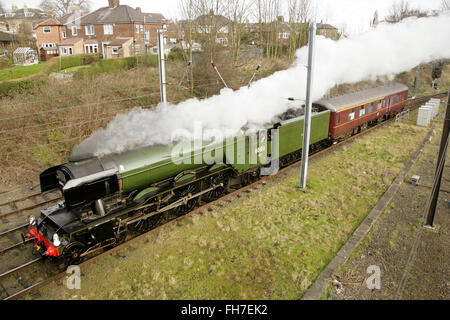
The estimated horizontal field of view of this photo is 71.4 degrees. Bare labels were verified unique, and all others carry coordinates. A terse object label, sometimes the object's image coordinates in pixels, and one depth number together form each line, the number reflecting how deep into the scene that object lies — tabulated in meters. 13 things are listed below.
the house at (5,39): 48.68
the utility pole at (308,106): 10.98
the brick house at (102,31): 43.69
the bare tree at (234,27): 28.52
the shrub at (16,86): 19.09
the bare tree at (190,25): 23.52
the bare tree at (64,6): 62.89
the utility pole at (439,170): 9.62
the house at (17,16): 79.97
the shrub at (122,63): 27.50
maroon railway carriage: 17.94
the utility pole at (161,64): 12.00
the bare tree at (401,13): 58.56
